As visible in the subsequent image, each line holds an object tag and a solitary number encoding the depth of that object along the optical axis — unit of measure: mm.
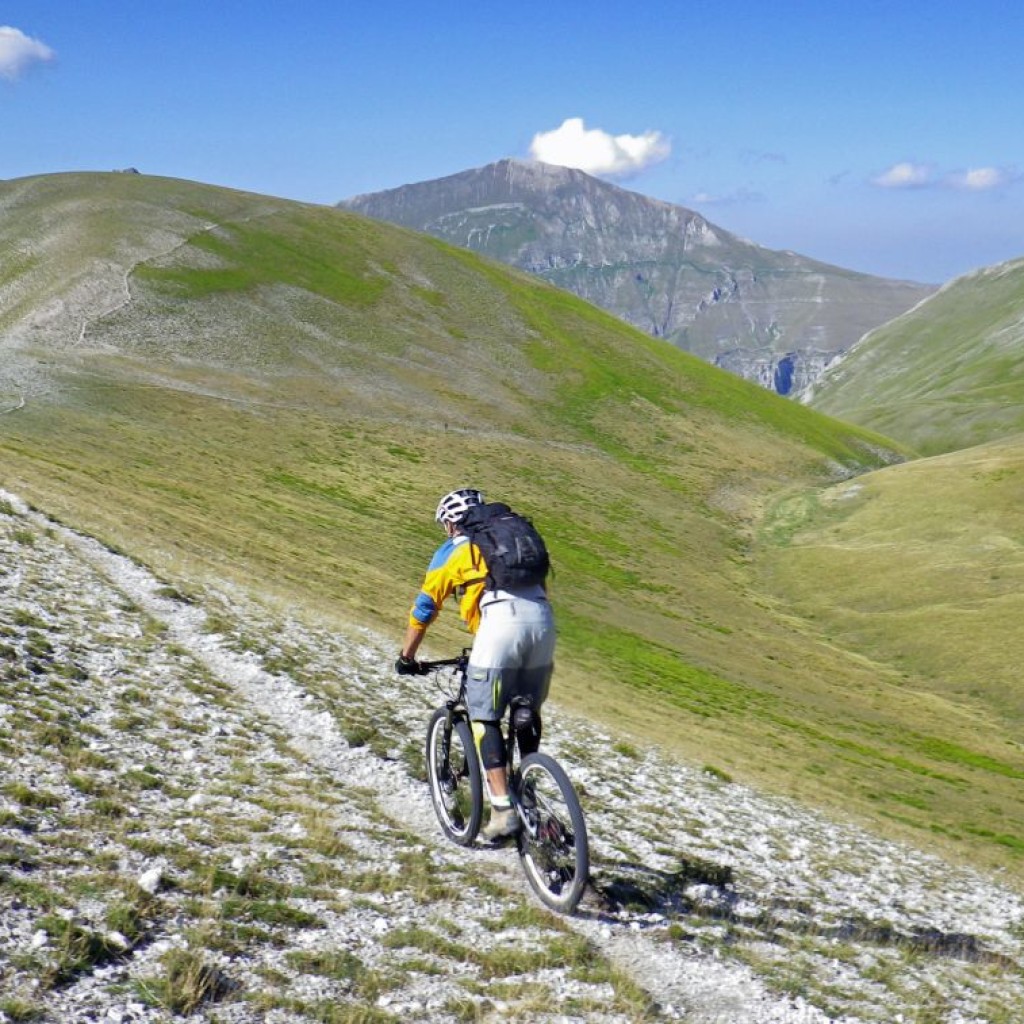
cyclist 11156
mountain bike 10578
